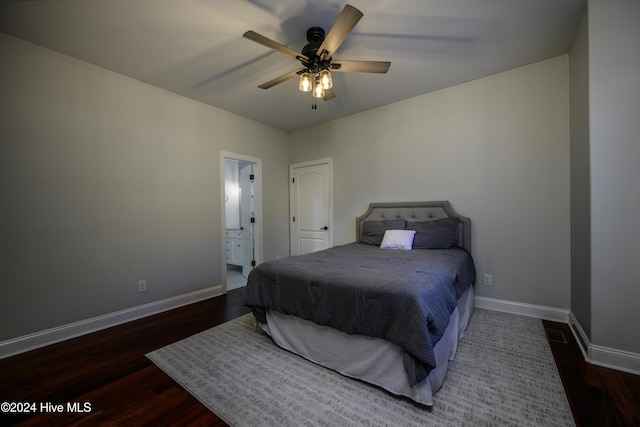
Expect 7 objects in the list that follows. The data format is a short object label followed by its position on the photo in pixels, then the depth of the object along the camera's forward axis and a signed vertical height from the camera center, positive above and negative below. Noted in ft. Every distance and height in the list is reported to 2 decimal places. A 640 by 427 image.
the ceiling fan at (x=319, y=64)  5.97 +3.85
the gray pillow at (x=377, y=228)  10.69 -0.84
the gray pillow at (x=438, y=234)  9.29 -0.99
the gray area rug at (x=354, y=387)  4.54 -3.83
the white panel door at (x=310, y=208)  13.97 +0.12
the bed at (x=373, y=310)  4.71 -2.26
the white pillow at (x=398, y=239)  9.58 -1.21
